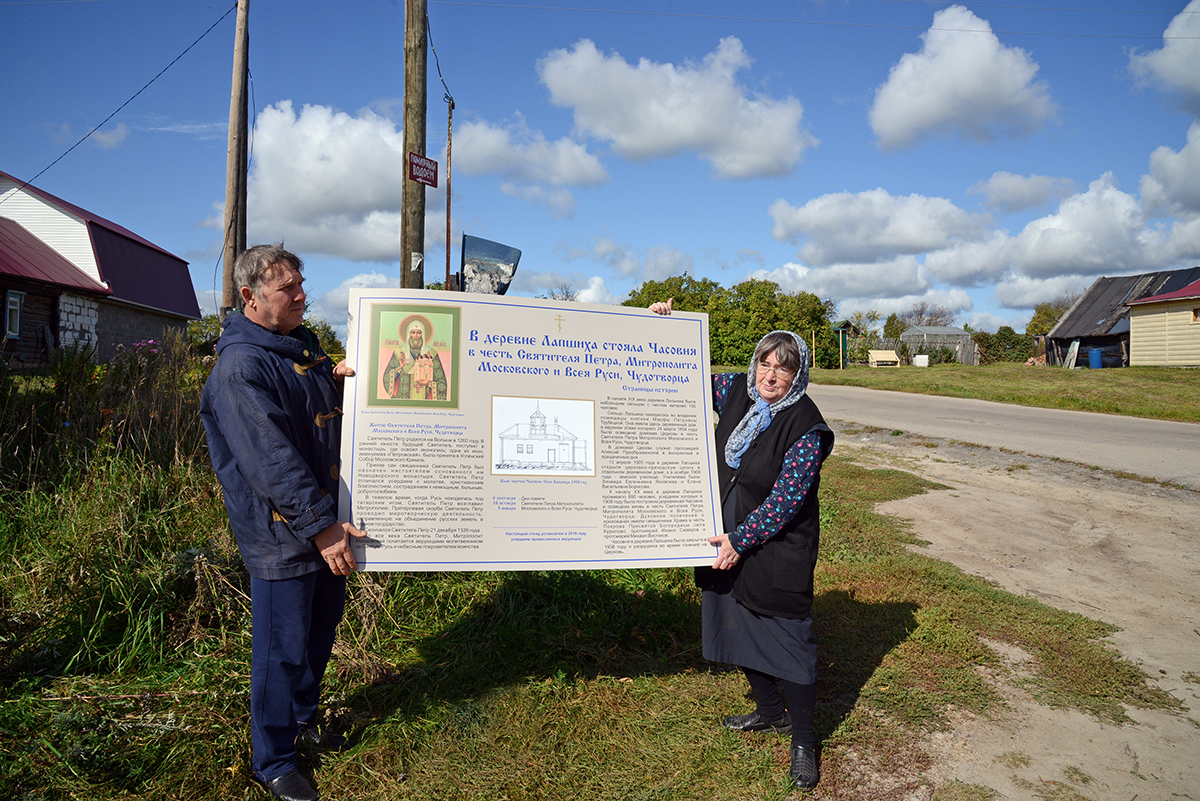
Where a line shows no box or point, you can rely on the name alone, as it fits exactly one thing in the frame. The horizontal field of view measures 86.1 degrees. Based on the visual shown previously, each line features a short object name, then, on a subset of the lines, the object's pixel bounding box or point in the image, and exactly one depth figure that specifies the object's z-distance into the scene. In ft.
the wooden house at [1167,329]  84.07
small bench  131.95
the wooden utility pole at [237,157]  27.43
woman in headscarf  8.79
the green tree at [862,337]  133.08
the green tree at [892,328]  217.15
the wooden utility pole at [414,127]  16.57
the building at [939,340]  154.51
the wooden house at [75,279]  60.64
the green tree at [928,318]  252.83
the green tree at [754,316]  109.09
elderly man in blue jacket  7.35
